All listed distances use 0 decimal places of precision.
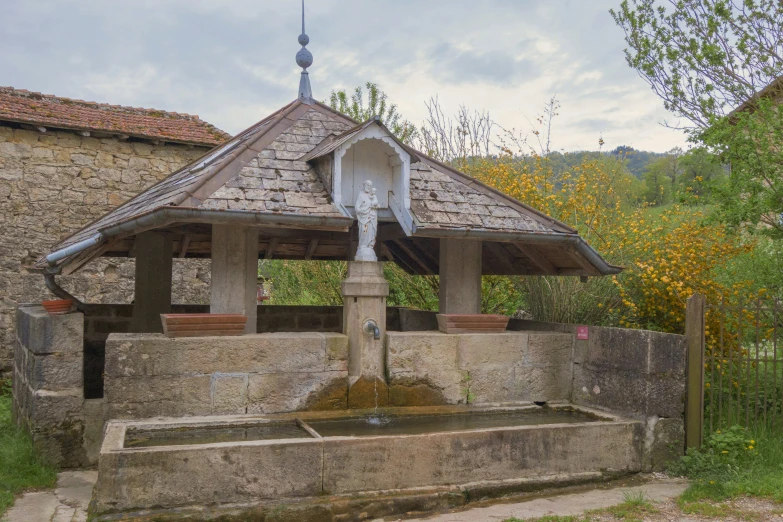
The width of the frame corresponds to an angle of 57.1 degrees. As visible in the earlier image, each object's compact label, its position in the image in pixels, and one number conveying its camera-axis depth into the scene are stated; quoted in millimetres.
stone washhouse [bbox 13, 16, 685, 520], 5062
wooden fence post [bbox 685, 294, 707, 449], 6367
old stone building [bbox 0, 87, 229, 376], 10266
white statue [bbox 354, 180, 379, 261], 6441
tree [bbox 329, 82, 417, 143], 16988
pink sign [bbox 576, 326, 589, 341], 7066
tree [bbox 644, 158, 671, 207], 38962
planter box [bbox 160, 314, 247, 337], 5824
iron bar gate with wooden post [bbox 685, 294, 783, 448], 6254
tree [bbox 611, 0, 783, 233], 7039
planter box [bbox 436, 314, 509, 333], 6801
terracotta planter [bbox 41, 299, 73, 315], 6352
